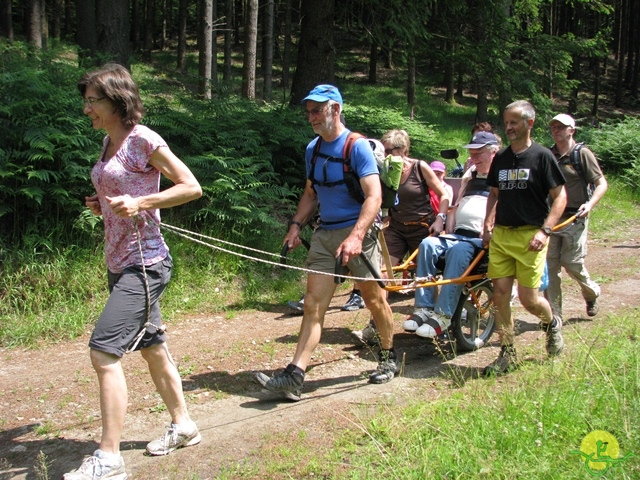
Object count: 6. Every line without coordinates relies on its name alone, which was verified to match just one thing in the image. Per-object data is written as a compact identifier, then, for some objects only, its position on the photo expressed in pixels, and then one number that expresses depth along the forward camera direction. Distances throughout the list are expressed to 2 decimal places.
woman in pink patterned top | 3.79
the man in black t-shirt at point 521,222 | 5.25
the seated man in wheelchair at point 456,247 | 6.02
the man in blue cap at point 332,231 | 4.98
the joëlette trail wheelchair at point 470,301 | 6.01
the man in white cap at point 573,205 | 6.74
